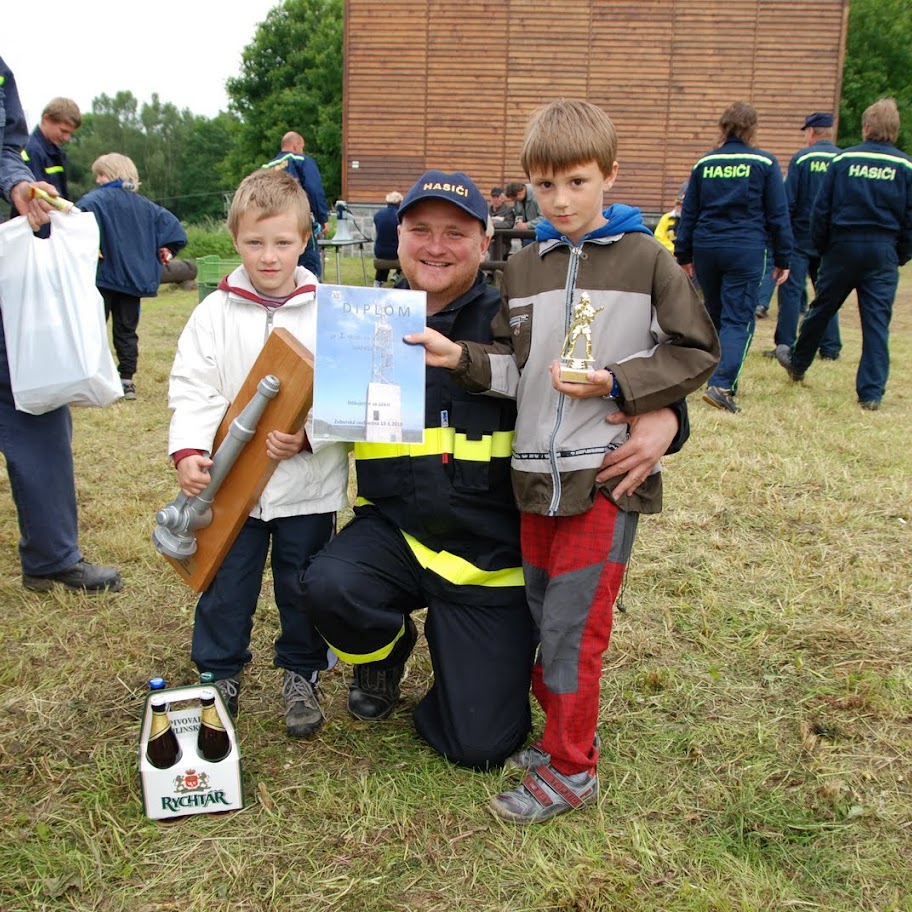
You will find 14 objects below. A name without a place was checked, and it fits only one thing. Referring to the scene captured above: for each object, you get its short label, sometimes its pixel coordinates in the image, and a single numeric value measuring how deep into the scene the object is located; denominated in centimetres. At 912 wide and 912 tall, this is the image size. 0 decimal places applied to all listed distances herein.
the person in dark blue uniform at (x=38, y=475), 313
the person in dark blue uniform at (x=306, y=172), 961
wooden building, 2055
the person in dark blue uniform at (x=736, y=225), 634
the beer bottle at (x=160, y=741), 218
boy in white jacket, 248
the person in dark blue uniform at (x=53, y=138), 722
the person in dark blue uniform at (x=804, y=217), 821
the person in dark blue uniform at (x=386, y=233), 1129
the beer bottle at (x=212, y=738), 222
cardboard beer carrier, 219
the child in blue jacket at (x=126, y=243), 664
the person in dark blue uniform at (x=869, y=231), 628
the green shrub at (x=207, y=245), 2209
